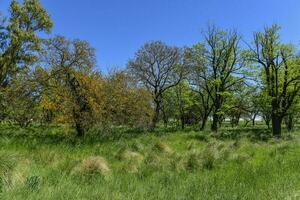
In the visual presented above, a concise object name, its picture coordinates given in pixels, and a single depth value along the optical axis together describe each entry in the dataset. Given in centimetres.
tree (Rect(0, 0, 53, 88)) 1716
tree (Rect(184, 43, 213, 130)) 2202
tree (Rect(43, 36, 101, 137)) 1208
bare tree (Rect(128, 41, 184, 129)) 2313
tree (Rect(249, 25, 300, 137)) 1851
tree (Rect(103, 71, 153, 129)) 1317
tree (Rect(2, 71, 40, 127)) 1203
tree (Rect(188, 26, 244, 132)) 2141
